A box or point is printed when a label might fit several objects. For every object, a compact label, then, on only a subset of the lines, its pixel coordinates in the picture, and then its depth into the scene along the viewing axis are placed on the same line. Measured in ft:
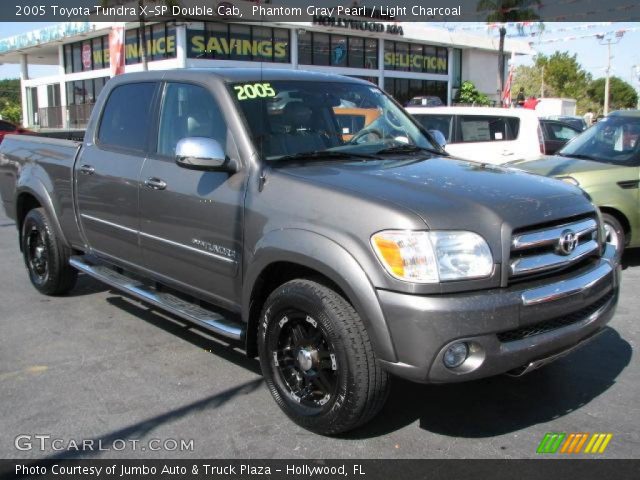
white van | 32.91
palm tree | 108.37
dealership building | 96.78
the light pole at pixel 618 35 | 92.50
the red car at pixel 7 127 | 78.54
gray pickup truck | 9.53
